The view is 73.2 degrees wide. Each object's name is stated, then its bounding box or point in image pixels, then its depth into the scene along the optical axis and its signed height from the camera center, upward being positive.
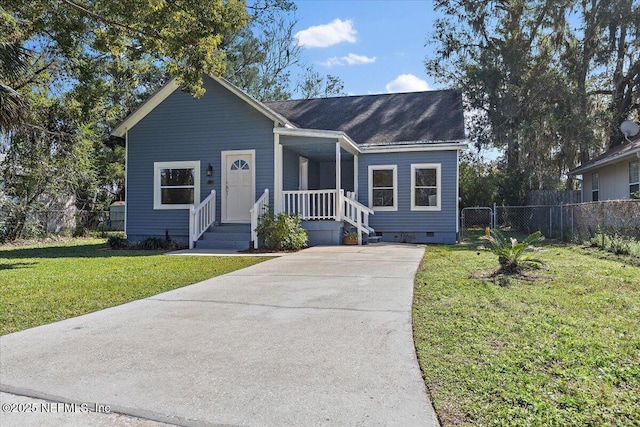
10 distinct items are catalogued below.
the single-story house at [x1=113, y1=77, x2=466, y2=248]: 12.92 +1.31
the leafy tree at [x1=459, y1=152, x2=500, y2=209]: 22.45 +1.61
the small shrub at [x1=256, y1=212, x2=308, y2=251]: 11.37 -0.53
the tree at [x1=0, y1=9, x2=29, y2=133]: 8.42 +2.40
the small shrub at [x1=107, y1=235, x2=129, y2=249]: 13.04 -0.91
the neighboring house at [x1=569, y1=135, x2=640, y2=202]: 15.21 +1.61
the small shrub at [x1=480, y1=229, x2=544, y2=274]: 6.76 -0.65
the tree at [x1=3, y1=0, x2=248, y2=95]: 10.75 +4.91
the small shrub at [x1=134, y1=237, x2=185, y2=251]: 12.89 -0.97
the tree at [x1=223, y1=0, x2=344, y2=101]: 24.34 +9.89
